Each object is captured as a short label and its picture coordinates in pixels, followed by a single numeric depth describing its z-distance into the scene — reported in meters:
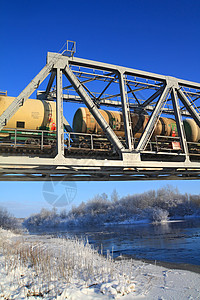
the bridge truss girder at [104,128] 9.37
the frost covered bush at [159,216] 55.93
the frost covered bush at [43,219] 70.97
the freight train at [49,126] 10.83
